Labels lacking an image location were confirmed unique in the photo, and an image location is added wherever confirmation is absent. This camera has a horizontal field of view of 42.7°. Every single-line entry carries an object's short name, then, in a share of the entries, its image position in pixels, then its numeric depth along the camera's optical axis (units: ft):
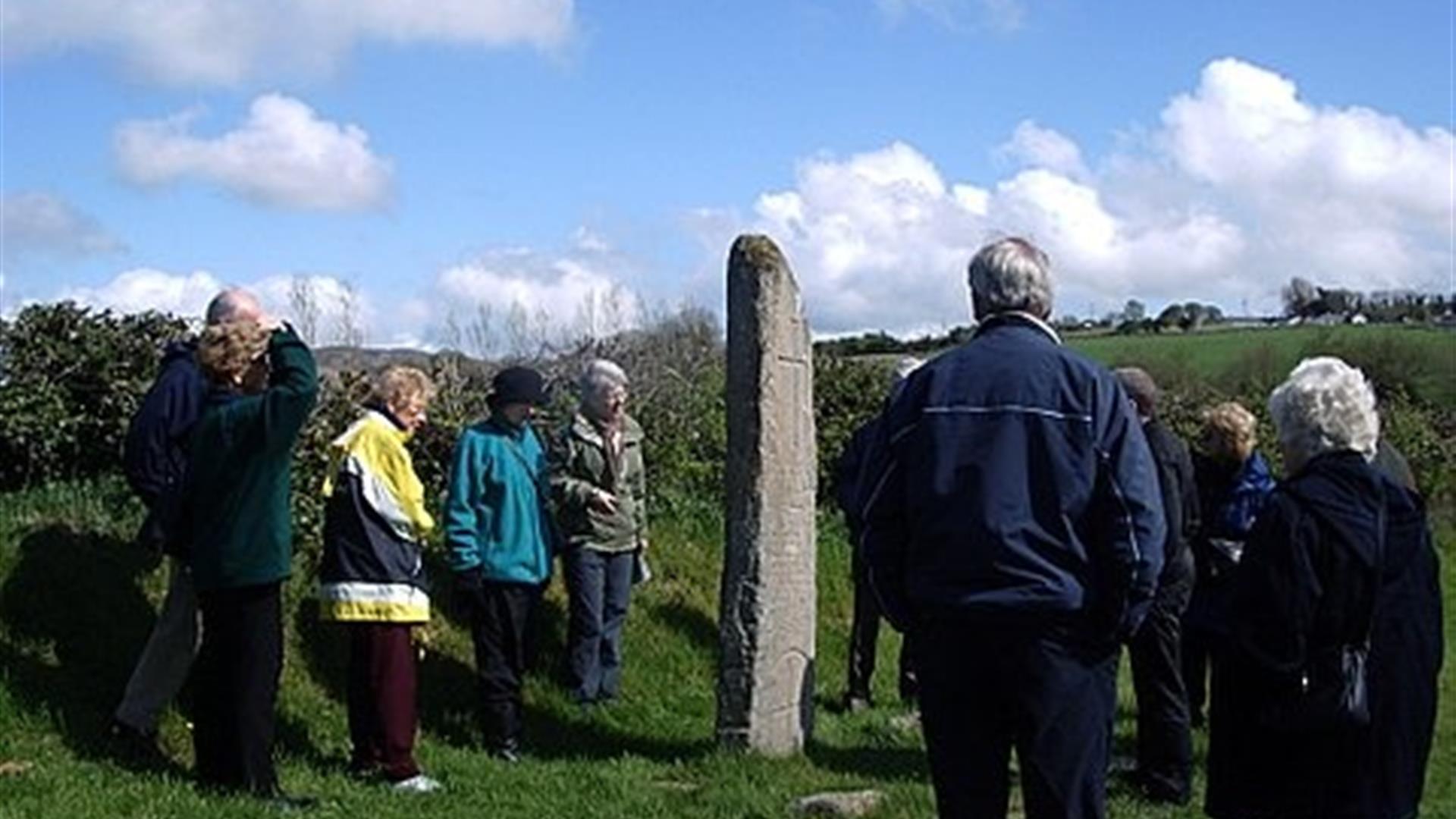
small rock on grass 25.61
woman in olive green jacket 32.09
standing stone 29.40
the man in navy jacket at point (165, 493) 25.57
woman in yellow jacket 26.37
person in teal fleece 29.25
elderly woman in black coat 17.07
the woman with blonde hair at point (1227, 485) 28.68
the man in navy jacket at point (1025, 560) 16.97
